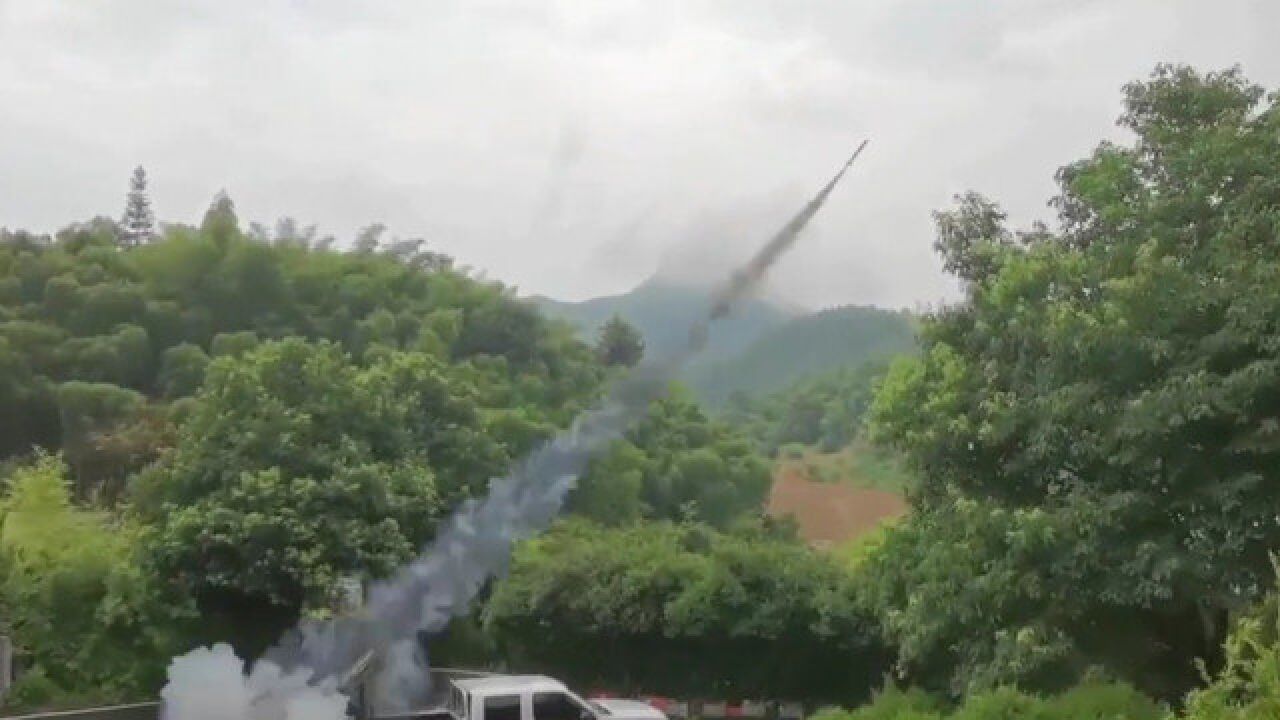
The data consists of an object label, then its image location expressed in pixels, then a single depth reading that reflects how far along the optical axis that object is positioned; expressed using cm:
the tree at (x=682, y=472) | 5672
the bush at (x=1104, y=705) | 1656
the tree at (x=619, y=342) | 8738
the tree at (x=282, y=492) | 3150
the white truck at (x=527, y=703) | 2364
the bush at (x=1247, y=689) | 1027
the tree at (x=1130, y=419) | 1997
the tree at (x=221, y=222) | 7181
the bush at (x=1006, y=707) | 1669
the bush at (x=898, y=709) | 1825
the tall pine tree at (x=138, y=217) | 9706
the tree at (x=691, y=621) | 3319
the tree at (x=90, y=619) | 3070
